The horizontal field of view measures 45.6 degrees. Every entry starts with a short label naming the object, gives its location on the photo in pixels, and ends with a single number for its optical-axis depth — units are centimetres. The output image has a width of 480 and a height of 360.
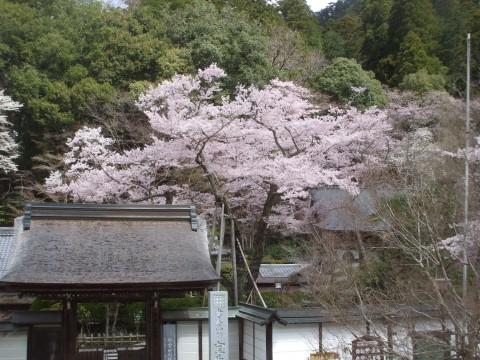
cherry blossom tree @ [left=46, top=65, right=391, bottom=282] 1450
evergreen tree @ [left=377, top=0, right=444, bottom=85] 3177
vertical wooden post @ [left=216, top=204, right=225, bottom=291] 1350
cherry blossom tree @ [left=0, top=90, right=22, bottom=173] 2035
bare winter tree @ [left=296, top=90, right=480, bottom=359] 840
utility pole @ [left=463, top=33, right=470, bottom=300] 852
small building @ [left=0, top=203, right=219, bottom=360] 1030
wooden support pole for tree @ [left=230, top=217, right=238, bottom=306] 1387
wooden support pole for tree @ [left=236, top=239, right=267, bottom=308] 1404
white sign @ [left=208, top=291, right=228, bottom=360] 1019
